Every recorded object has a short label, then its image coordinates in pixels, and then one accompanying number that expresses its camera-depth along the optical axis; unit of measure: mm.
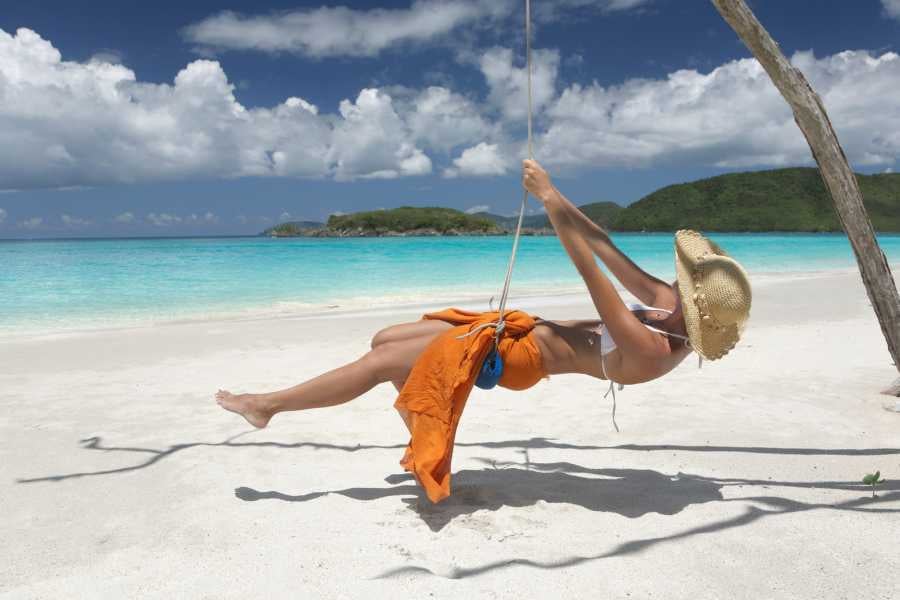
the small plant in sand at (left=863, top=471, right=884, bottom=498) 2939
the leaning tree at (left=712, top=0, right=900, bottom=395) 2617
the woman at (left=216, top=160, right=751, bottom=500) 2578
